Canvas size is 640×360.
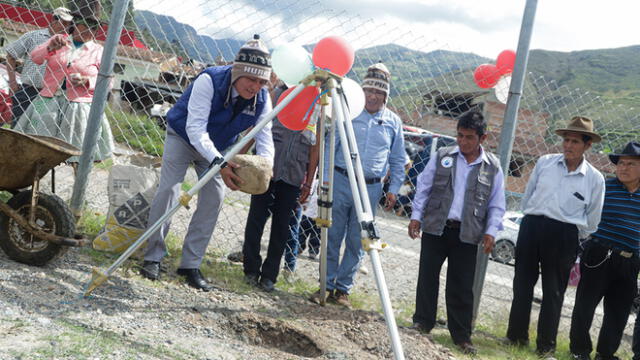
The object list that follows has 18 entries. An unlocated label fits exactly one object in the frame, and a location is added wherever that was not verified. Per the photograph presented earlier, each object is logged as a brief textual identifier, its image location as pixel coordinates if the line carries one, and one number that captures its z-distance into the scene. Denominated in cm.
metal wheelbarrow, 327
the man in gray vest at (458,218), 381
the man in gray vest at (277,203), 417
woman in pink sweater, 461
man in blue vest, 344
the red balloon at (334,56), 346
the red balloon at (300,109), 345
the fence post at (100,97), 400
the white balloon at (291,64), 357
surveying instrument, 237
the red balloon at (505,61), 435
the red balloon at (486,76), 446
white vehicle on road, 1032
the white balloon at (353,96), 358
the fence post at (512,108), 394
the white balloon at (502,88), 431
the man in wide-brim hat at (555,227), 399
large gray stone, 319
